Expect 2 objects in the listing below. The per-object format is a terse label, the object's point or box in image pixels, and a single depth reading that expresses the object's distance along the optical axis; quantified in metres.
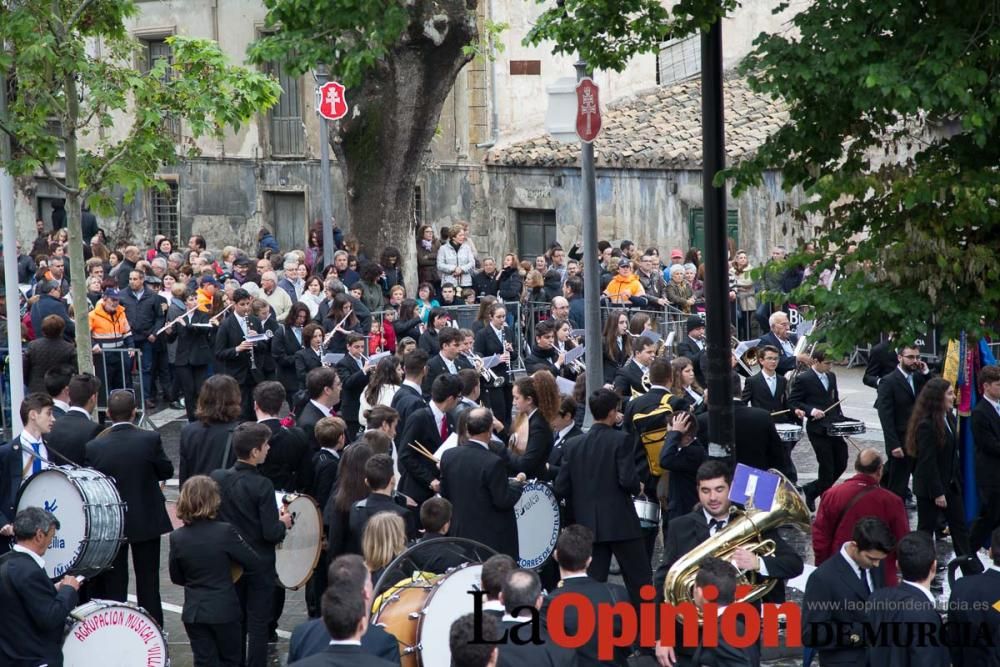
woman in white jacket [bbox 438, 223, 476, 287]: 24.16
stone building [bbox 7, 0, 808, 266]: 28.73
